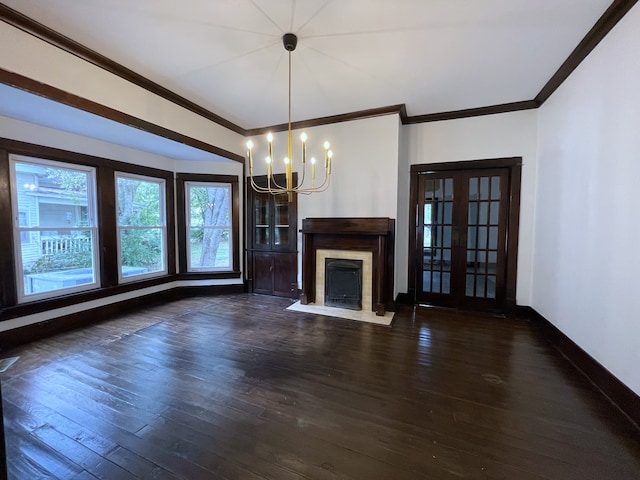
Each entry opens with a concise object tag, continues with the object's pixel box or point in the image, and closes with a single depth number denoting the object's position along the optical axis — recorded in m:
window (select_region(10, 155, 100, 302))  3.21
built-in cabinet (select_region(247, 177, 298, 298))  4.89
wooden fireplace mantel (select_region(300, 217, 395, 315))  3.94
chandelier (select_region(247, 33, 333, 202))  2.47
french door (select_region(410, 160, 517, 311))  4.04
